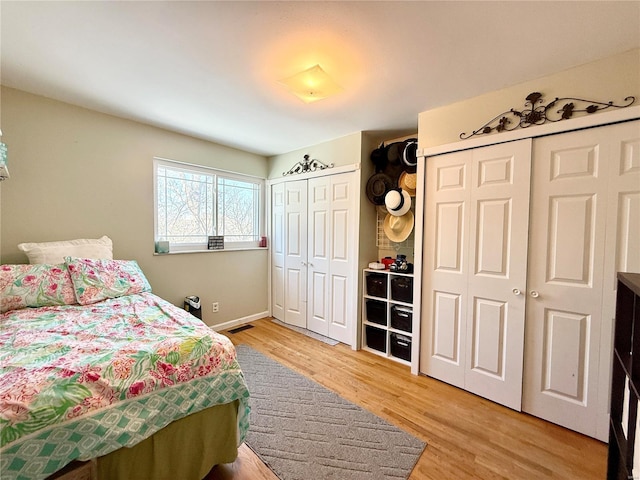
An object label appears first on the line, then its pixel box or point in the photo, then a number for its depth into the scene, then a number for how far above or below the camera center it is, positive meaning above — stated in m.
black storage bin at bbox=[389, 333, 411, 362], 2.61 -1.13
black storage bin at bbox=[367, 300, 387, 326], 2.79 -0.84
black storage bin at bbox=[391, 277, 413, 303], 2.57 -0.55
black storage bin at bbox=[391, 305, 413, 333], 2.58 -0.84
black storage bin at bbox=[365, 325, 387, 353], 2.80 -1.14
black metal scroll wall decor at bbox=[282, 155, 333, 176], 3.23 +0.84
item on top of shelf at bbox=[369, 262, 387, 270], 2.87 -0.35
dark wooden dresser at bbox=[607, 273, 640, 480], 0.99 -0.62
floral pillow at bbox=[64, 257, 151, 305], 1.96 -0.39
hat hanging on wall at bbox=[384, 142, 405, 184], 2.75 +0.77
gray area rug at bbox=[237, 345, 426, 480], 1.46 -1.30
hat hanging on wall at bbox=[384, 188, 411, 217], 2.57 +0.32
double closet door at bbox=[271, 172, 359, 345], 3.00 -0.27
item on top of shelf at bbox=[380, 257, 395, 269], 2.87 -0.31
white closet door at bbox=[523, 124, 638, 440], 1.61 -0.22
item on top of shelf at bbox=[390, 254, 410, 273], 2.63 -0.31
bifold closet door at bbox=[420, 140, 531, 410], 1.92 -0.27
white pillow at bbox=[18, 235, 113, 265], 2.02 -0.17
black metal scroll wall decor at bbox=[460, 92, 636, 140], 1.64 +0.83
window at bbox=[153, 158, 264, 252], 2.97 +0.32
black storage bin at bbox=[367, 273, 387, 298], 2.77 -0.55
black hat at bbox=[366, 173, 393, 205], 2.84 +0.50
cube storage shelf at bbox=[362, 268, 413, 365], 2.61 -0.84
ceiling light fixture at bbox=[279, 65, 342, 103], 1.67 +0.98
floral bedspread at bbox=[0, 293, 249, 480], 0.92 -0.63
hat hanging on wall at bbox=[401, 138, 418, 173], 2.60 +0.79
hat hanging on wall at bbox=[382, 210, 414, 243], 2.65 +0.08
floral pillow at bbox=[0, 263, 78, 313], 1.75 -0.40
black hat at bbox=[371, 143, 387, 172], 2.87 +0.83
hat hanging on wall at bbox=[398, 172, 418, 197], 2.63 +0.52
